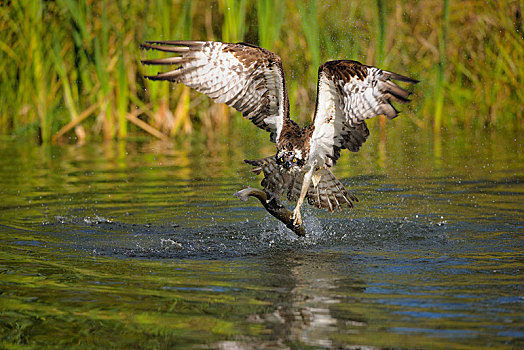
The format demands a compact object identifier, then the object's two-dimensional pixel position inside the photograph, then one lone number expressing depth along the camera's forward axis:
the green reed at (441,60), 21.35
